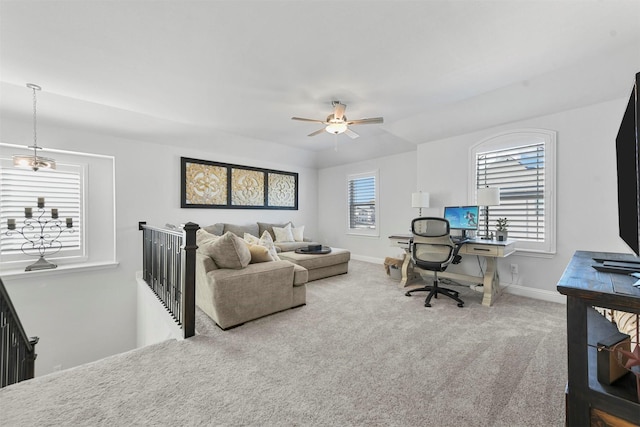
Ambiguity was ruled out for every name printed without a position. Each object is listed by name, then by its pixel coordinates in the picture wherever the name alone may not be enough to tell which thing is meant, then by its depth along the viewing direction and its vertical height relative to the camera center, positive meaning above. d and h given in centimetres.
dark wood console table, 86 -57
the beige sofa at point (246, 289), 250 -80
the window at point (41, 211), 353 +4
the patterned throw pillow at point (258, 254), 305 -47
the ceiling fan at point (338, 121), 321 +119
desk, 312 -53
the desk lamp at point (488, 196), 338 +23
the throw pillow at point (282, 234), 574 -45
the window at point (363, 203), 593 +25
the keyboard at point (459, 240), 327 -34
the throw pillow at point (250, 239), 366 -37
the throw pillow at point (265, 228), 577 -32
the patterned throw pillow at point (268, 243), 350 -43
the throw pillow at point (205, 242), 273 -33
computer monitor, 360 -5
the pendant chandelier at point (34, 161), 289 +60
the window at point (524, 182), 332 +44
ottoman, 425 -81
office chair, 313 -43
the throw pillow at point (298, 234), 602 -47
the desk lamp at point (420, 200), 426 +23
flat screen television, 130 +20
